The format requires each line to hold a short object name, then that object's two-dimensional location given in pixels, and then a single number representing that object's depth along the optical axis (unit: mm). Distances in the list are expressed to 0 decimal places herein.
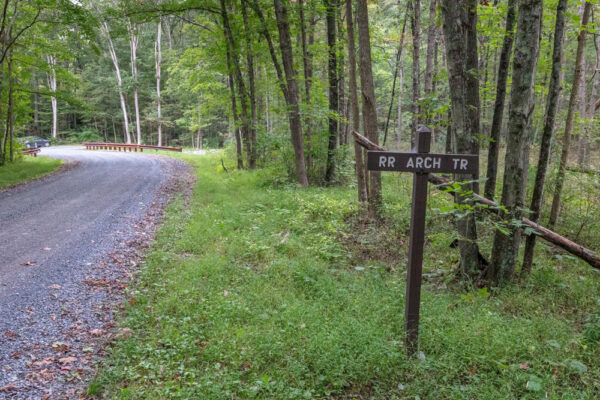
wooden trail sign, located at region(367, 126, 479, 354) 3678
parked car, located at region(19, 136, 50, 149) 30816
